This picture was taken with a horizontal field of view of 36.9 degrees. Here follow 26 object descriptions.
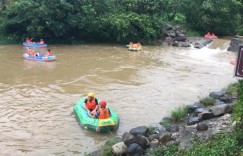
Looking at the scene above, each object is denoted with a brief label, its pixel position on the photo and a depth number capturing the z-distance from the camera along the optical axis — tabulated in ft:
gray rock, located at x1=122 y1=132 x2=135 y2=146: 29.28
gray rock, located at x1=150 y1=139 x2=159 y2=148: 29.56
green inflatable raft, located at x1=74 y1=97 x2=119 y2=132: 35.63
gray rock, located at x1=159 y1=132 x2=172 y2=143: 29.78
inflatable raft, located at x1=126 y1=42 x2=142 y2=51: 83.52
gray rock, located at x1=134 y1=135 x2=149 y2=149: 29.22
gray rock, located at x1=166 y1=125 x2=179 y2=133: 33.03
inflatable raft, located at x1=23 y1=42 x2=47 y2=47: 81.00
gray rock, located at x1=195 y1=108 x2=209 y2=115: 36.34
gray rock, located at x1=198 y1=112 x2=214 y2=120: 34.71
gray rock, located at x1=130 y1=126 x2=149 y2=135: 32.30
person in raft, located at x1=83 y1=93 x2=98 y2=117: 39.08
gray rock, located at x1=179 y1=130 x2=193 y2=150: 26.53
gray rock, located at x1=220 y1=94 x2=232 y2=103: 41.76
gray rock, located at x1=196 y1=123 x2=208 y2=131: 29.62
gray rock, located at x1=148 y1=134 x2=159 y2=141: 31.08
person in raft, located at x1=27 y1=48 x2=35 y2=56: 69.46
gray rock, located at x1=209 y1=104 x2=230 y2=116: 34.42
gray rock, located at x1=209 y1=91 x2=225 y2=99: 44.29
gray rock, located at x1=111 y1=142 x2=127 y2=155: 28.07
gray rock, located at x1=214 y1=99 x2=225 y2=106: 40.86
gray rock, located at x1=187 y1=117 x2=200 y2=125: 34.14
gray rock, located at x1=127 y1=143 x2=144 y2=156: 27.94
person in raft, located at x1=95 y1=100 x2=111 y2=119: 36.60
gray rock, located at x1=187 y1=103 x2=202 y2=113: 39.17
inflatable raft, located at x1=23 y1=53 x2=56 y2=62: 68.33
